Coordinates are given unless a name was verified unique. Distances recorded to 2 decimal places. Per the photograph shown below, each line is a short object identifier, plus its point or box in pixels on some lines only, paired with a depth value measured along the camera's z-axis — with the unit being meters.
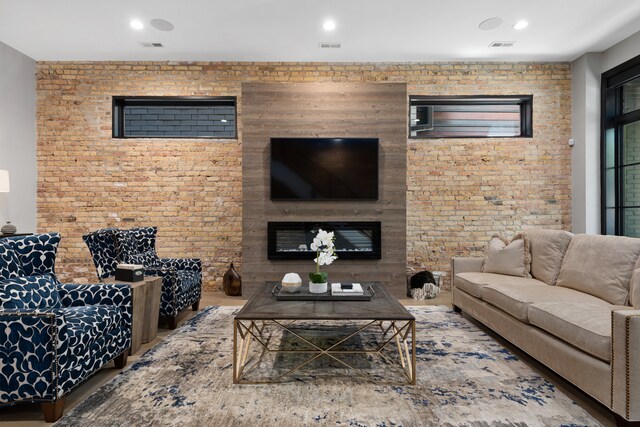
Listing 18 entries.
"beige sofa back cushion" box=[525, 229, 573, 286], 3.58
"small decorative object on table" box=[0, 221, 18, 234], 4.38
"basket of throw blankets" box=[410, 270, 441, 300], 5.11
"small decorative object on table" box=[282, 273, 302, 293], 3.09
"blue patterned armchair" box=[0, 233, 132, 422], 2.05
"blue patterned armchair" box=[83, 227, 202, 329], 3.63
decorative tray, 2.96
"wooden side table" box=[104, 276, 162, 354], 2.97
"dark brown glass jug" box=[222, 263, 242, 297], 5.27
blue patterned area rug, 2.09
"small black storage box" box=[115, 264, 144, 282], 3.12
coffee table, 2.48
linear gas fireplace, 5.01
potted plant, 3.06
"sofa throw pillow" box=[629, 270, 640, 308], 2.57
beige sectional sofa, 1.94
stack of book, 3.05
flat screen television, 4.98
